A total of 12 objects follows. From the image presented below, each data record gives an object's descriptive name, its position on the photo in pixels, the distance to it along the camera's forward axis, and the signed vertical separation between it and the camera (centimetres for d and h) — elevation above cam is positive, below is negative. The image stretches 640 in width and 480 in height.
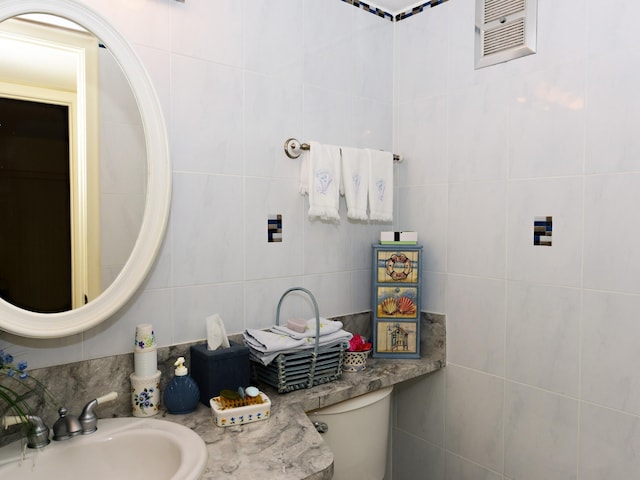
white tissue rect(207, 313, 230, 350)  147 -32
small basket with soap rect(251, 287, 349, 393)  152 -44
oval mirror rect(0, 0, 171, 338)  122 +11
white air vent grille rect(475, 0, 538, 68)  165 +68
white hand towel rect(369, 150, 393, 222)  195 +16
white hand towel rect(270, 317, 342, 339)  158 -33
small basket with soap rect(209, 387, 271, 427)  129 -47
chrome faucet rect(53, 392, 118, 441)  117 -47
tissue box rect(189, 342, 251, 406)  141 -41
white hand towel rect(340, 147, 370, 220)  188 +18
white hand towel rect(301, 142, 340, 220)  178 +17
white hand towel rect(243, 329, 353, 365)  150 -36
